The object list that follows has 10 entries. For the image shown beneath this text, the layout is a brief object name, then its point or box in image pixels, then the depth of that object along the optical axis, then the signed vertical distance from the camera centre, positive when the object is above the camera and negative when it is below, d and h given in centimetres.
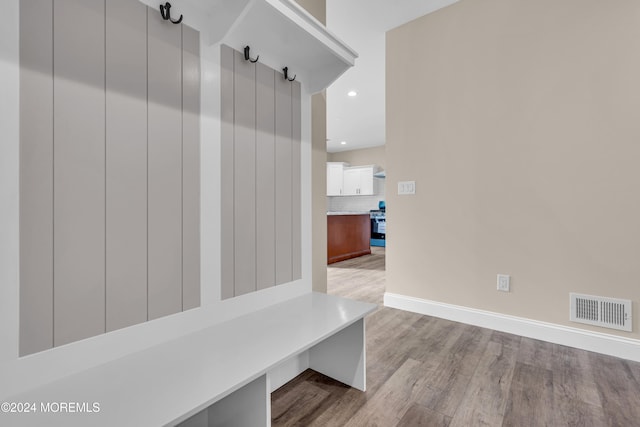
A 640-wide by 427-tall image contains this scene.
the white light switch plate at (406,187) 265 +28
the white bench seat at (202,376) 65 -43
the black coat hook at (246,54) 124 +70
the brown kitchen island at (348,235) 514 -34
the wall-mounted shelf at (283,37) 104 +77
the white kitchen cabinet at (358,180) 785 +102
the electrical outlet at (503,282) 220 -50
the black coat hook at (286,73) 144 +72
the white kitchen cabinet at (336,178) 816 +112
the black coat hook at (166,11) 98 +70
